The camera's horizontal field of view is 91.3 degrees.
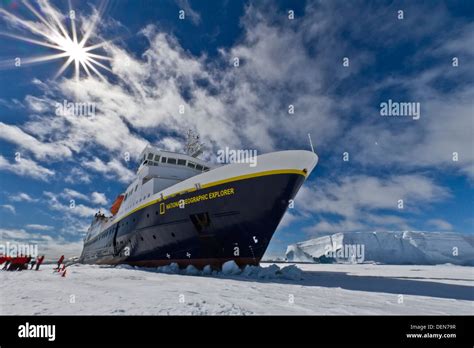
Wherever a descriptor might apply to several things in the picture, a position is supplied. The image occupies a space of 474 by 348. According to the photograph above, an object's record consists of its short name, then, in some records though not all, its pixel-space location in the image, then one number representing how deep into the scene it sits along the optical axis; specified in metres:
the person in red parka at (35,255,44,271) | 15.49
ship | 11.76
